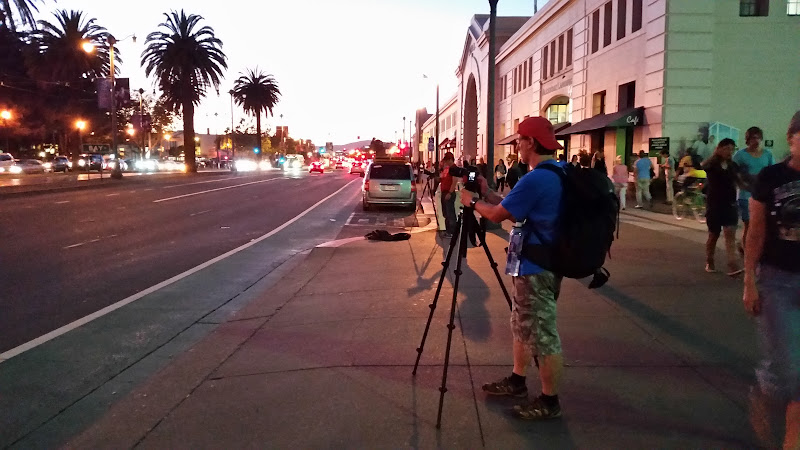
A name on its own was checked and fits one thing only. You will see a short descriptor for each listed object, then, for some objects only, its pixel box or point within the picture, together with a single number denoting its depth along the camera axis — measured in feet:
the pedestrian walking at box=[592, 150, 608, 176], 52.85
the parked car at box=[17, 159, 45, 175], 187.67
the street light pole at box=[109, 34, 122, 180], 122.98
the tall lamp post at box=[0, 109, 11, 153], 175.48
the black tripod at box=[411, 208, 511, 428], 14.44
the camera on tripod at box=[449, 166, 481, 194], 13.41
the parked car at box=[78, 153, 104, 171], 202.18
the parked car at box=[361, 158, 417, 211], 71.00
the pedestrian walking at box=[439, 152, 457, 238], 41.32
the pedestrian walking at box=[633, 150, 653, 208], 60.90
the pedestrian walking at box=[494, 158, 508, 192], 96.24
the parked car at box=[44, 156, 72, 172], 196.44
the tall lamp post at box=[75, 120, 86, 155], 194.88
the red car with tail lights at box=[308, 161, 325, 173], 237.43
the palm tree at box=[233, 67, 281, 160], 240.73
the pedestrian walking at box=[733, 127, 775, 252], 23.93
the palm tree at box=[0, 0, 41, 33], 96.73
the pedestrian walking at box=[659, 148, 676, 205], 62.34
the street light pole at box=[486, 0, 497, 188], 47.93
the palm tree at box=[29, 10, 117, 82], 165.99
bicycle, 48.67
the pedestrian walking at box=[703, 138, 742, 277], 26.89
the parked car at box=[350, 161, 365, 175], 197.94
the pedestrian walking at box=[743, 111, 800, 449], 10.66
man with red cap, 12.61
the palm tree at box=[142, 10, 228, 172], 161.48
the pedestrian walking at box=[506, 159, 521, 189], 63.26
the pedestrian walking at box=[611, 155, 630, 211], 59.36
